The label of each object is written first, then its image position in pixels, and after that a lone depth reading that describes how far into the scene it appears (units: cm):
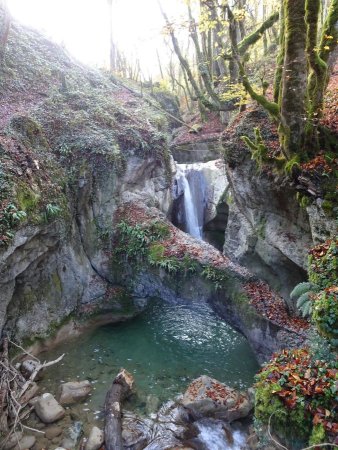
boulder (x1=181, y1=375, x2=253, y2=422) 841
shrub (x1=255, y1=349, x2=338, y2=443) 509
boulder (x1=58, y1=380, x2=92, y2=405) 891
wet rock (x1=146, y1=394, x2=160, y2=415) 889
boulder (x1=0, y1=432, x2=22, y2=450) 747
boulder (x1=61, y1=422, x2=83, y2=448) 767
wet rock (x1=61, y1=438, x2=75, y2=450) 760
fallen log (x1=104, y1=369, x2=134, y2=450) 763
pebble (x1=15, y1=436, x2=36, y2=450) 750
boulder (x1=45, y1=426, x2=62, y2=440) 791
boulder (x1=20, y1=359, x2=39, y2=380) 961
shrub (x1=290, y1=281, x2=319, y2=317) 796
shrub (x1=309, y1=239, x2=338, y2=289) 675
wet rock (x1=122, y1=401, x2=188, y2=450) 781
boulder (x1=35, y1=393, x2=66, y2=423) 825
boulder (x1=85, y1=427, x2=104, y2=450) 759
